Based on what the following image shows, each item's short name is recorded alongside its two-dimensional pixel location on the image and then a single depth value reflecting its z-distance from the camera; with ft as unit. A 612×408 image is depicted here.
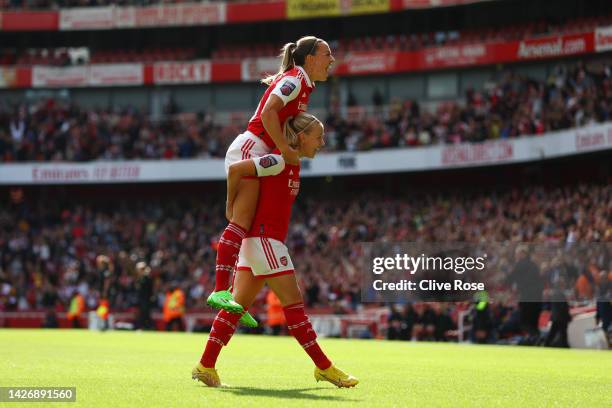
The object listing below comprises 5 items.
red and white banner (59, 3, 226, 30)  160.35
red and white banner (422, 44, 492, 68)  143.74
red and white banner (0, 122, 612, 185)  118.42
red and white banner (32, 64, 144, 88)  165.37
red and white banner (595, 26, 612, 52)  122.81
